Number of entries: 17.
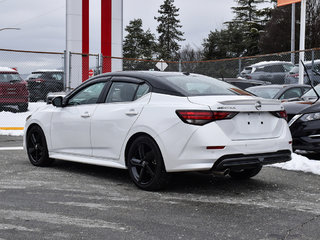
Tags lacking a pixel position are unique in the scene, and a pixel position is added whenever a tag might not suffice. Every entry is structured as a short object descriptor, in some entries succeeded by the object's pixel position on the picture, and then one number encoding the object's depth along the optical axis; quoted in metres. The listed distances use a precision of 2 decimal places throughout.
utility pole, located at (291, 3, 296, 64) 39.16
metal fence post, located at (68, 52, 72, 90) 15.33
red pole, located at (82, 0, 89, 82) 18.53
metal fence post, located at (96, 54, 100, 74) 15.65
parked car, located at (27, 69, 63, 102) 17.34
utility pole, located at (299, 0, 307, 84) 16.30
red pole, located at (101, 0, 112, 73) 19.17
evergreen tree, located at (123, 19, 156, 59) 71.50
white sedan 5.59
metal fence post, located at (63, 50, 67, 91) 15.29
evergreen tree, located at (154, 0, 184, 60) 80.19
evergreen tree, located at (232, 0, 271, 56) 58.62
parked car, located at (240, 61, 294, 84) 20.15
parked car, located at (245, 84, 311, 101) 11.77
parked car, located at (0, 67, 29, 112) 16.30
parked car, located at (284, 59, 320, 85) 16.27
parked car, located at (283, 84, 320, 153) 7.96
